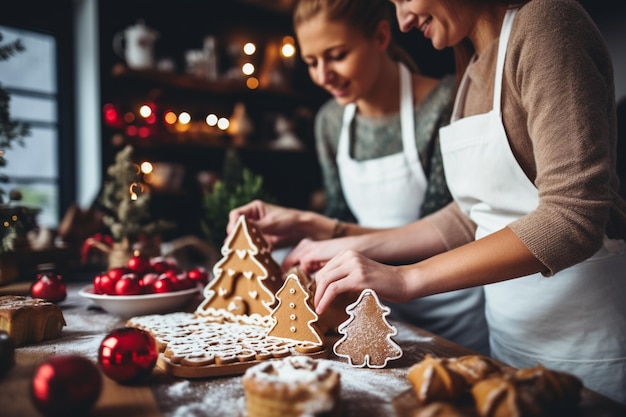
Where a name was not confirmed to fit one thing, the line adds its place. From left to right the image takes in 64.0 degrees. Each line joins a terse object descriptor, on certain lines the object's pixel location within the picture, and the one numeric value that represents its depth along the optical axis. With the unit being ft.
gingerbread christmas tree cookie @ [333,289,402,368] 2.88
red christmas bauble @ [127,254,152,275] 4.44
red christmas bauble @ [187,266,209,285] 4.58
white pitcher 10.48
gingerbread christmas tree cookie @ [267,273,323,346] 3.19
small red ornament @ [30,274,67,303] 4.15
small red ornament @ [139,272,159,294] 4.10
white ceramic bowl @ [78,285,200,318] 3.91
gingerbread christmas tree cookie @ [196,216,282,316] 3.80
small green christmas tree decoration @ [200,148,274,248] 5.76
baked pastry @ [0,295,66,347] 3.18
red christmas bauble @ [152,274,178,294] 4.13
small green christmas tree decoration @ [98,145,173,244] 5.31
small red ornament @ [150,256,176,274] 4.55
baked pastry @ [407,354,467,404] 2.22
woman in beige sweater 2.94
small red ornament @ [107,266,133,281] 4.13
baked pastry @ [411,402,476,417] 1.97
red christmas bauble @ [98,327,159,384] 2.54
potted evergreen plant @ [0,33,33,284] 4.48
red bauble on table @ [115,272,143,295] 3.99
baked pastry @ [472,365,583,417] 2.00
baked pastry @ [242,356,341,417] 2.07
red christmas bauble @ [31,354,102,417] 2.08
